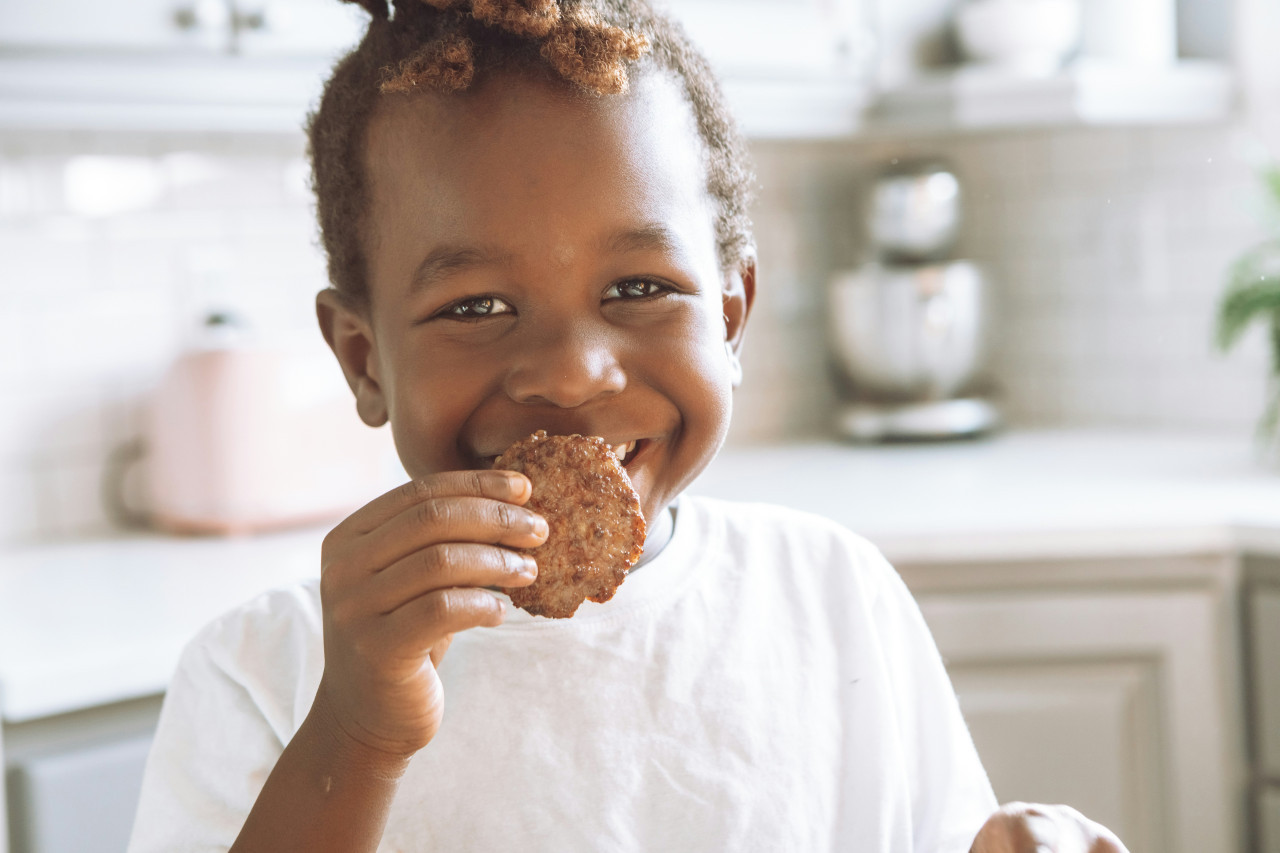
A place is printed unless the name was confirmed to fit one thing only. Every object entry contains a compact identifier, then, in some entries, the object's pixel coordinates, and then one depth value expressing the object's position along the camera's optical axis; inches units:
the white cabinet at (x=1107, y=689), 61.9
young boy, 27.1
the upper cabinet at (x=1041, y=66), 78.0
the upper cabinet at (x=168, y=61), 56.7
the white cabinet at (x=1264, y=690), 60.0
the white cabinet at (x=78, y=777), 46.1
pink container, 66.2
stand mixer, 87.5
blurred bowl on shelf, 78.7
